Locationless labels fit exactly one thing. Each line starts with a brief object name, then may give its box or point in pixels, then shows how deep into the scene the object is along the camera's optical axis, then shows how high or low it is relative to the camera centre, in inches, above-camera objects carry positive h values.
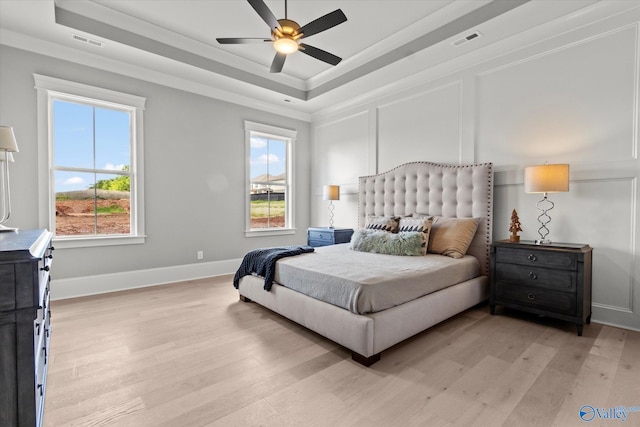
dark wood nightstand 99.3 -25.0
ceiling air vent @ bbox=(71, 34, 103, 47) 125.3 +69.9
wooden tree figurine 118.8 -7.8
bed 83.8 -23.0
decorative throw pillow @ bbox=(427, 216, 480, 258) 126.8 -12.4
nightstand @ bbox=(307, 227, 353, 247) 184.1 -17.9
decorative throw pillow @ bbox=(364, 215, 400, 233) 146.6 -8.2
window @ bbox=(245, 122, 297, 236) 203.8 +19.1
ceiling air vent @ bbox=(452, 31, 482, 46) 122.7 +70.0
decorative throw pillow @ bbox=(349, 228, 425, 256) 125.3 -15.2
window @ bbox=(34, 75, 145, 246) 134.6 +20.9
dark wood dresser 45.2 -19.5
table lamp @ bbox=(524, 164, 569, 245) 104.3 +10.1
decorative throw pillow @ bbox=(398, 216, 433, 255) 131.7 -8.3
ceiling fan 94.7 +59.5
